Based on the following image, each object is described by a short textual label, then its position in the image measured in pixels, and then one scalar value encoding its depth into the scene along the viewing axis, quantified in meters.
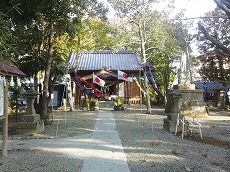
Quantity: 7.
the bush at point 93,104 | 12.51
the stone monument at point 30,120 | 5.90
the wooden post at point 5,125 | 3.83
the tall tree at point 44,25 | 6.14
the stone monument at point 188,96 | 10.30
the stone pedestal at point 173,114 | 6.11
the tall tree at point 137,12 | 10.63
